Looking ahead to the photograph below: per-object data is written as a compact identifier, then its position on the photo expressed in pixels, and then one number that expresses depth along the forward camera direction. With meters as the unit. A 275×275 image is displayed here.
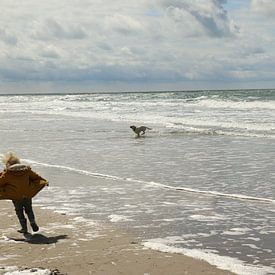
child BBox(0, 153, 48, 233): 12.88
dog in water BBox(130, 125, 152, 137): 42.55
